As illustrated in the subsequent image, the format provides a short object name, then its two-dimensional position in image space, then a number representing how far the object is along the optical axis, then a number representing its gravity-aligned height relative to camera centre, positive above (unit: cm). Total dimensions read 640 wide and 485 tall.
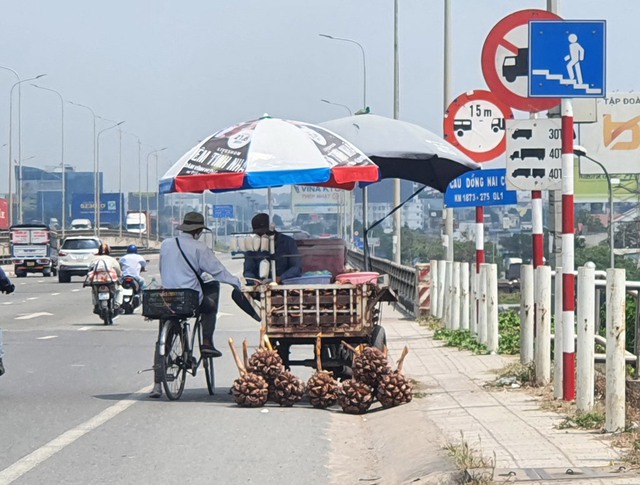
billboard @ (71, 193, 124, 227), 15938 +283
